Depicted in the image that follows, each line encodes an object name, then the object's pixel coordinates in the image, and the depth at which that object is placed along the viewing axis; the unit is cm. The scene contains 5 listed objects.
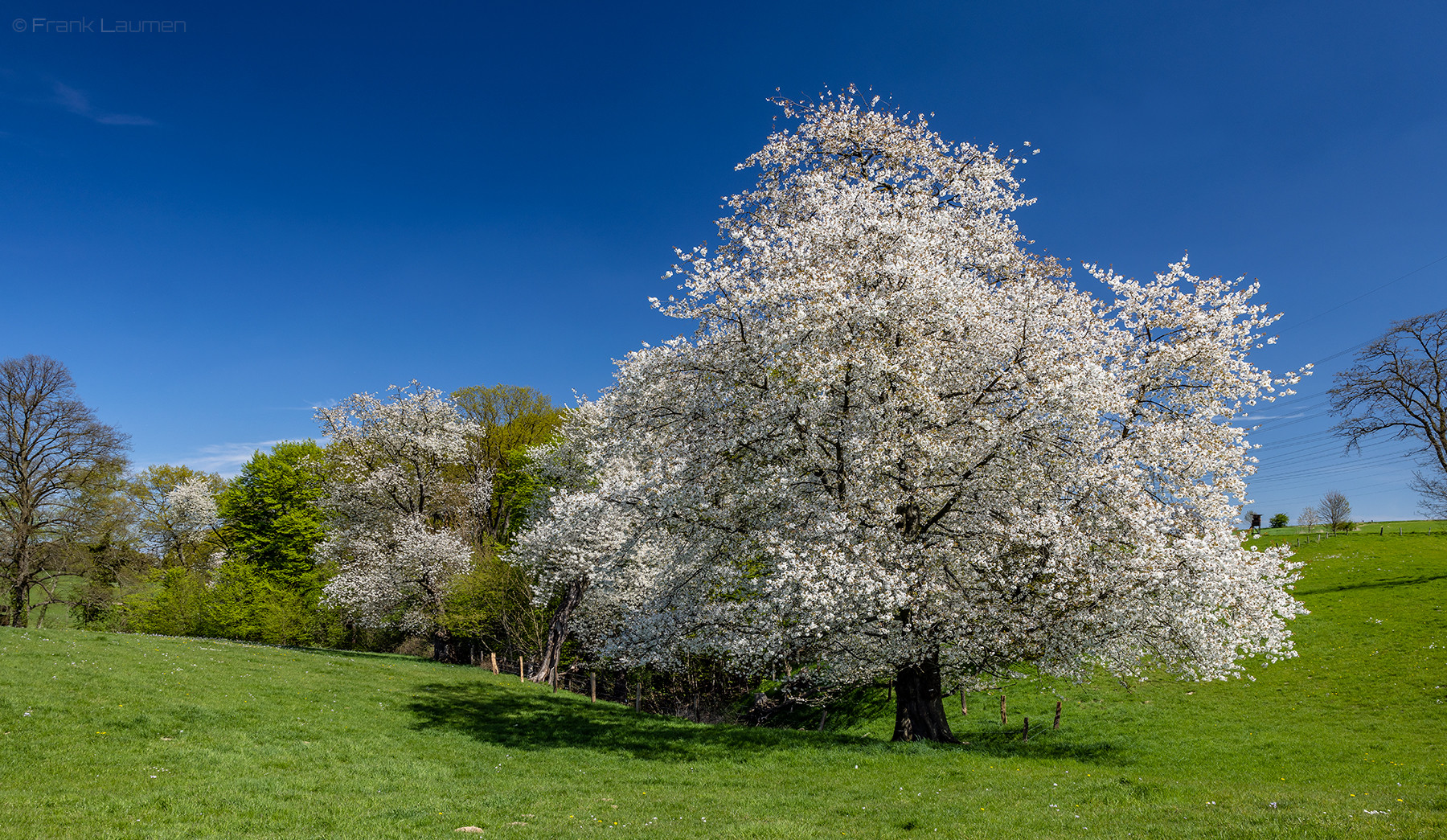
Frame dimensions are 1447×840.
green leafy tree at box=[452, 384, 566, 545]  5556
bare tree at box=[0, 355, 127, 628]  3872
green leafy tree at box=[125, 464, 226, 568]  6184
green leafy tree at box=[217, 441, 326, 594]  5738
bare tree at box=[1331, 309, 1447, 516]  4312
